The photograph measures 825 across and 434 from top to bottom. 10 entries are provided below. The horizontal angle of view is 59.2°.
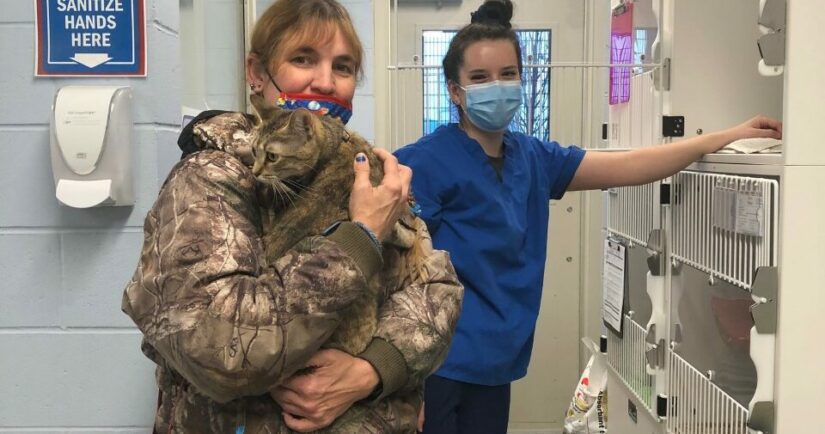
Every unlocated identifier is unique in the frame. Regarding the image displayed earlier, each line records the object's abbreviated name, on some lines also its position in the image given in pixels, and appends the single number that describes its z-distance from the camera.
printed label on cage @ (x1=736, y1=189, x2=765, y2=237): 1.24
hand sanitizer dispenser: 1.40
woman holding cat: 0.84
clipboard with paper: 2.01
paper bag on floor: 2.33
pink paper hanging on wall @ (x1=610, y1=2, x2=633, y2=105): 2.01
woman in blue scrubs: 1.70
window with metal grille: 2.21
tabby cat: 0.95
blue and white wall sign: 1.45
